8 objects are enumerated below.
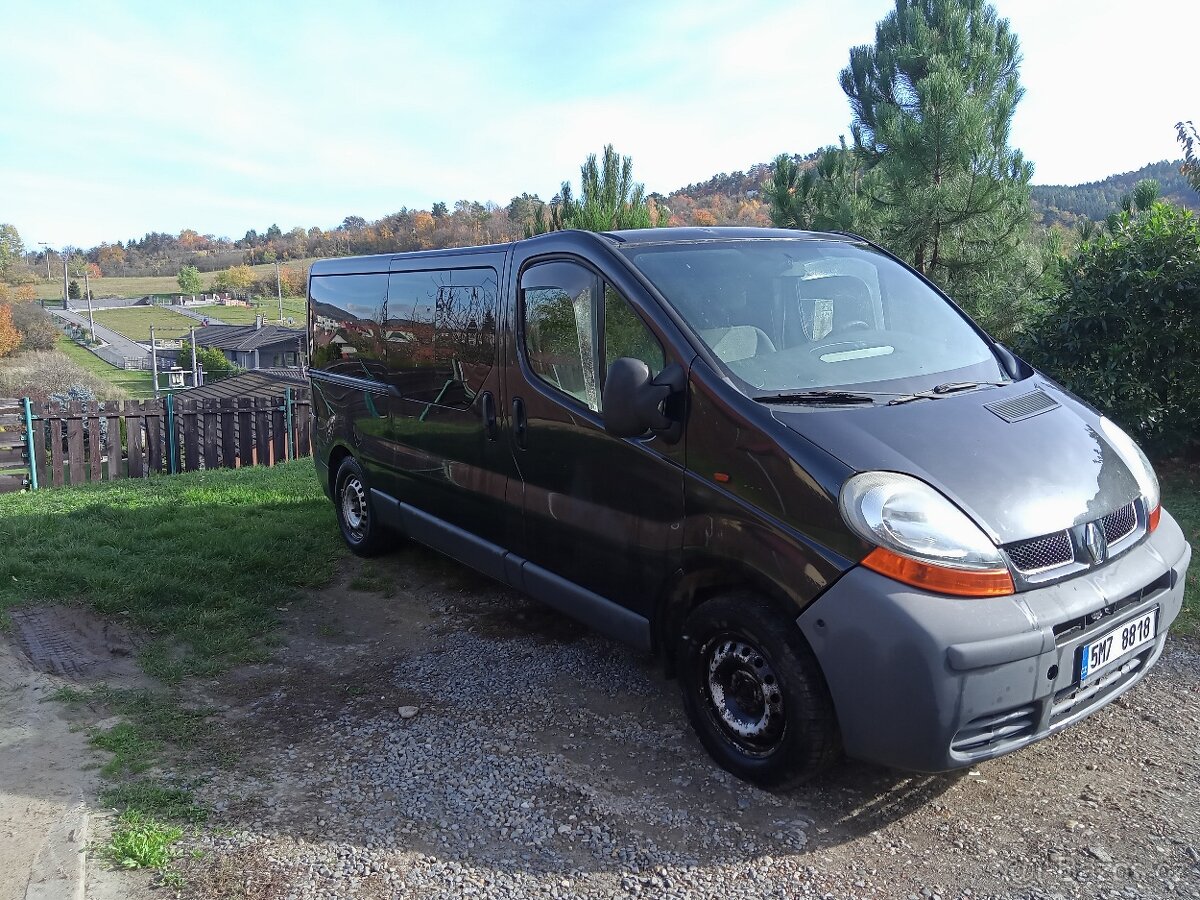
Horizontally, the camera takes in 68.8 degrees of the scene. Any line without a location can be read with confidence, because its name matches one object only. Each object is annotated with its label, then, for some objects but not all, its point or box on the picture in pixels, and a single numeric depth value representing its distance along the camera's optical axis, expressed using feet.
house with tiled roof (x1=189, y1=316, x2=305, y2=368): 232.73
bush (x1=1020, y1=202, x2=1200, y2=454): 22.79
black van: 9.15
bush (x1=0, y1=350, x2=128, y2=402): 155.43
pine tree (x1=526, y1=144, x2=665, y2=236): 39.93
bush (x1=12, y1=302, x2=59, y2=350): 207.31
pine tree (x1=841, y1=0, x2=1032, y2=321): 30.50
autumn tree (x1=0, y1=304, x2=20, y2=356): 190.70
